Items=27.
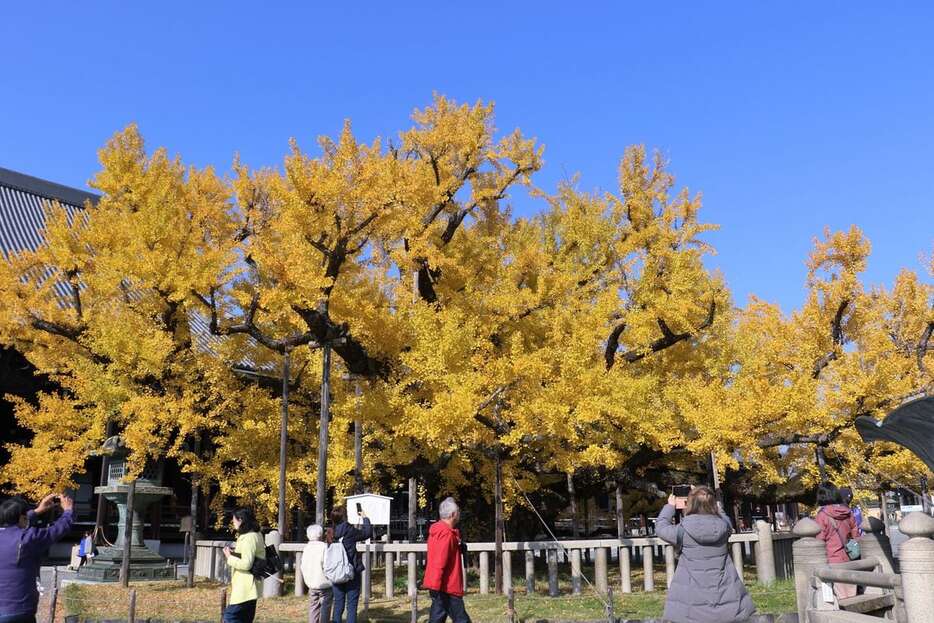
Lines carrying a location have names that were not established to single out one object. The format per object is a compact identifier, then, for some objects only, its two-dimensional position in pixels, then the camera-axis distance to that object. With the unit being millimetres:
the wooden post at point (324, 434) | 11953
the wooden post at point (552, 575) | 11133
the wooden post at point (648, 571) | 11812
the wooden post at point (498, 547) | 11109
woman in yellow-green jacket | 6140
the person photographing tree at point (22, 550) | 4754
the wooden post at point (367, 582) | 10695
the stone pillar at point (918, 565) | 5480
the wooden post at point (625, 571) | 11609
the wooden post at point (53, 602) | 8523
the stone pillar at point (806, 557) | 7340
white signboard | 10125
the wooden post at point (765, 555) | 12703
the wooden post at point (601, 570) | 11219
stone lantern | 14945
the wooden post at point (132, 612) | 8383
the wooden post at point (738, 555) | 12436
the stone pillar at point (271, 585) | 11695
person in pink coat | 8383
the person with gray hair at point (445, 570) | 6324
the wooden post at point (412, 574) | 10939
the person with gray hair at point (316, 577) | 7844
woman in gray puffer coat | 4422
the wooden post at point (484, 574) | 11187
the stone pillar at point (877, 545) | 7728
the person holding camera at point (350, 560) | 7918
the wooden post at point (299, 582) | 11648
